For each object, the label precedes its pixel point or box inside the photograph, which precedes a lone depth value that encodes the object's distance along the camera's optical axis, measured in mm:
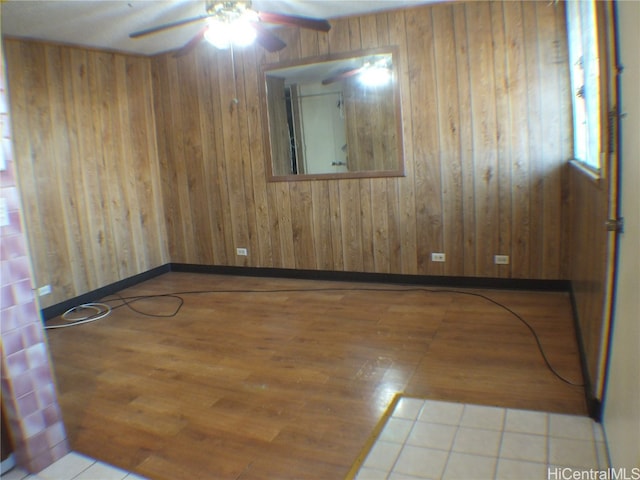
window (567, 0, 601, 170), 2541
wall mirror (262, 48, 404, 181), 4457
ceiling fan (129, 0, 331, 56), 2846
